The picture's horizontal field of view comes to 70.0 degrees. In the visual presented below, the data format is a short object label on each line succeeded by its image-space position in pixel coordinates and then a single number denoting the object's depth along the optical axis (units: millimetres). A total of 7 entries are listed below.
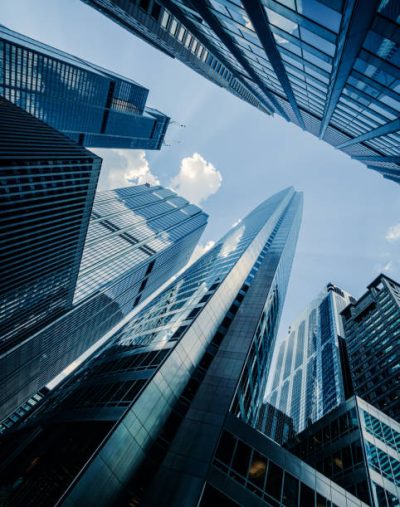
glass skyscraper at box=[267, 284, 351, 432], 97131
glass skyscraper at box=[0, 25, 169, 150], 85375
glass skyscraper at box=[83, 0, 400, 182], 12617
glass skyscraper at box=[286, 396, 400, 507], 28500
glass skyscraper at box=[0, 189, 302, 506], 20578
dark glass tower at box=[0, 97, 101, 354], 47312
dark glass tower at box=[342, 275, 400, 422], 62800
